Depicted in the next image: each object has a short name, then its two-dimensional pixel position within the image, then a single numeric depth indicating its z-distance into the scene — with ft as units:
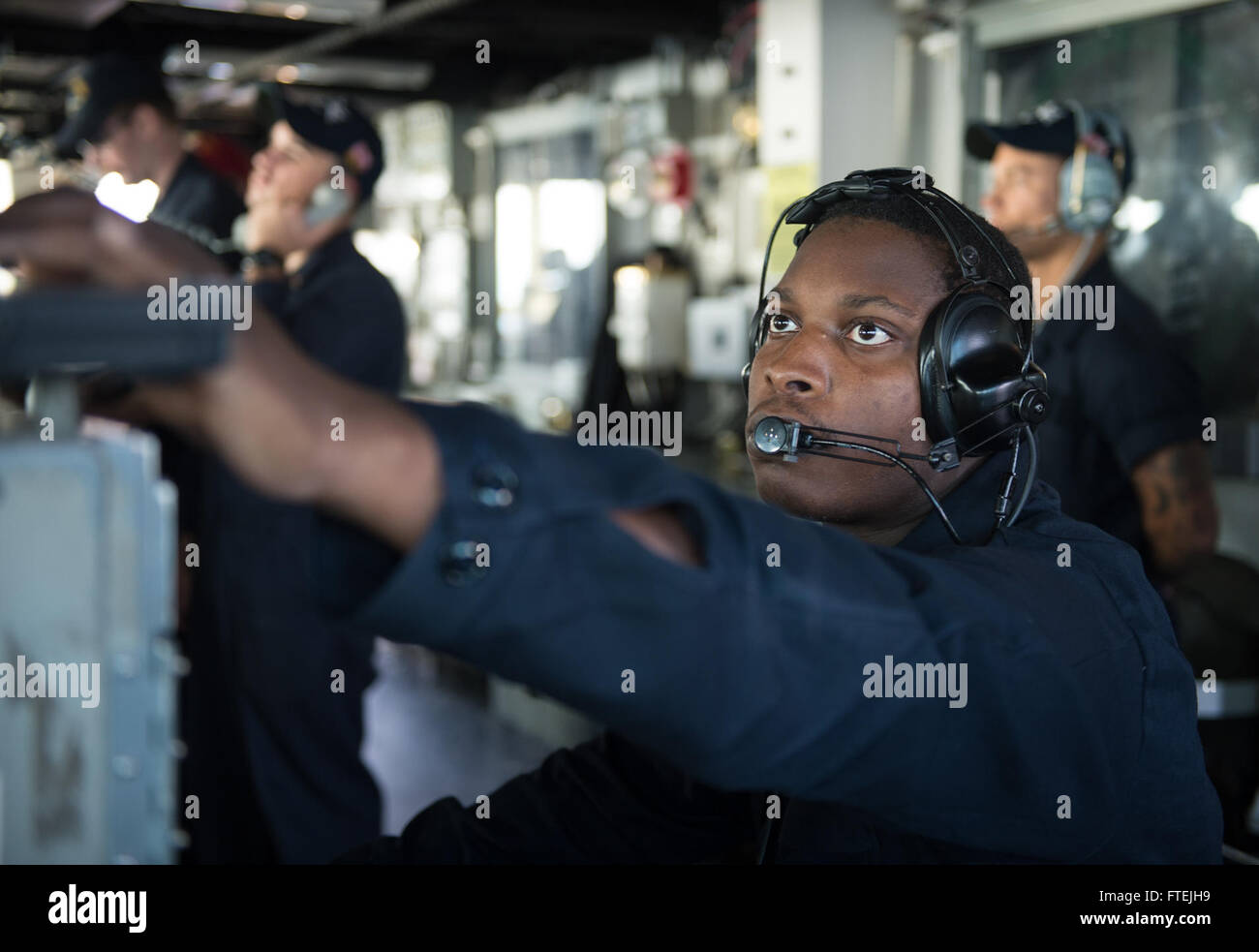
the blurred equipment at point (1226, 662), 8.36
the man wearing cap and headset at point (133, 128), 10.62
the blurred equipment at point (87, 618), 1.38
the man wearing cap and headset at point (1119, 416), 7.72
